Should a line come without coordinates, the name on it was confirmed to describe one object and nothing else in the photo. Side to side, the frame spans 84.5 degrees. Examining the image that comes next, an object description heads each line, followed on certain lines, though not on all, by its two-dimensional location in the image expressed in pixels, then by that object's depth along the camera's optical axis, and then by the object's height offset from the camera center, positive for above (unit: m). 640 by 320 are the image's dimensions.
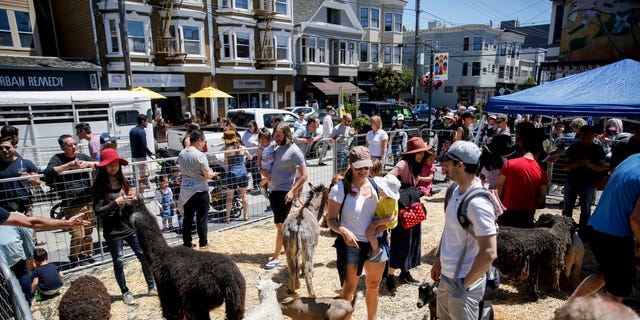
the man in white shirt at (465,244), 2.37 -1.08
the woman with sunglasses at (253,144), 7.85 -1.23
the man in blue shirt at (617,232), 2.83 -1.20
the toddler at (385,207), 3.20 -1.05
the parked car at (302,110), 19.48 -0.97
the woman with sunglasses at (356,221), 3.13 -1.17
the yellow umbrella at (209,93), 17.48 +0.02
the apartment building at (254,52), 24.34 +3.01
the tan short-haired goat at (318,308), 3.25 -2.02
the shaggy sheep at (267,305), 2.67 -1.65
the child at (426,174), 4.36 -1.14
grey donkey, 4.14 -1.79
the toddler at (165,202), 6.27 -1.89
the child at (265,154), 5.41 -0.94
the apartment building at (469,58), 46.06 +4.21
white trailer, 10.38 -0.61
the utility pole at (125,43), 15.22 +2.24
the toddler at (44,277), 4.25 -2.17
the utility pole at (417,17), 26.24 +5.45
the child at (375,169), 4.26 -0.93
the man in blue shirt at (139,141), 8.52 -1.11
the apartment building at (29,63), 16.22 +1.59
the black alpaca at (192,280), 2.98 -1.58
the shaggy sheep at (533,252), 3.91 -1.81
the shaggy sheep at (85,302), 3.16 -1.89
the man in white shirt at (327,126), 12.56 -1.21
